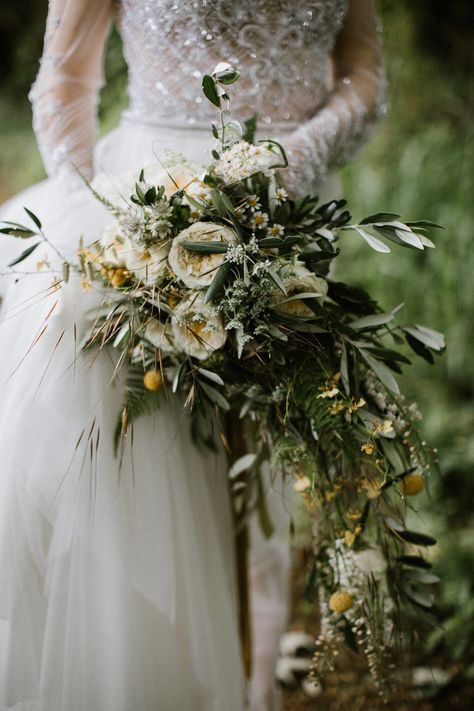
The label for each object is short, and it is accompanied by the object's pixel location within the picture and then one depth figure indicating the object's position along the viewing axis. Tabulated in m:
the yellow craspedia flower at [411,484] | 0.97
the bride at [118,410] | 0.91
